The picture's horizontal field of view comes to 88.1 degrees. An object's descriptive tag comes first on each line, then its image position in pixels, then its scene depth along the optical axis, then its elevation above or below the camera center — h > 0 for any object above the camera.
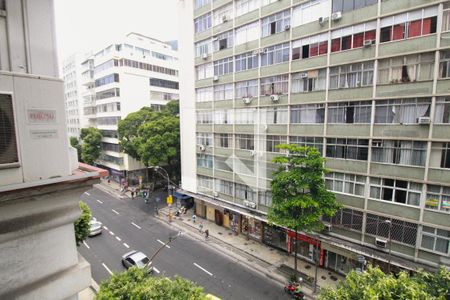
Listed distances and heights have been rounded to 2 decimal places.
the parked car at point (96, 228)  23.23 -10.35
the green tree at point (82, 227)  11.68 -5.15
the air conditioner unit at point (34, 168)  2.70 -0.54
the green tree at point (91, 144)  41.69 -3.37
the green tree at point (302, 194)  14.98 -4.58
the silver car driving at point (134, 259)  17.63 -10.28
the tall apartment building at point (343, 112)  13.06 +0.97
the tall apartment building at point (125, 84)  38.53 +7.35
